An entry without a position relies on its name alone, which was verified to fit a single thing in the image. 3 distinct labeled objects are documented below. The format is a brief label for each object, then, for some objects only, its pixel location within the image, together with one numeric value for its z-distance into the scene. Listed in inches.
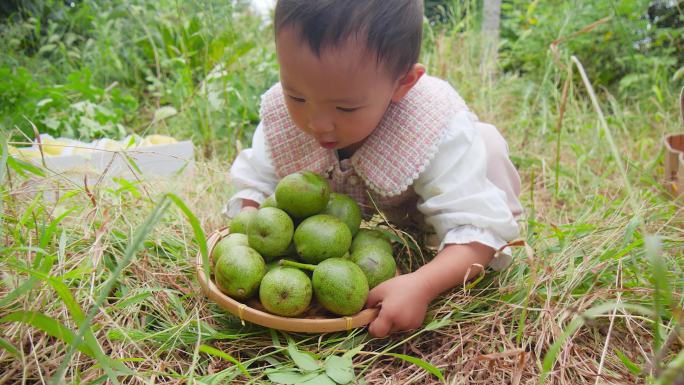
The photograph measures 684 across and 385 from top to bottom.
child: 16.6
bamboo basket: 16.2
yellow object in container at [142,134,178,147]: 31.6
